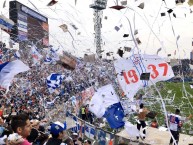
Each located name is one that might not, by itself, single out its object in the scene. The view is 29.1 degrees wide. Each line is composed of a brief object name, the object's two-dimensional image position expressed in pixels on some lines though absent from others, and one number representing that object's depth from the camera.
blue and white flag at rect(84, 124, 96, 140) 9.73
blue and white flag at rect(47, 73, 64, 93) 14.21
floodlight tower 61.67
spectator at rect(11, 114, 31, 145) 4.34
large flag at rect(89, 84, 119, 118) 9.27
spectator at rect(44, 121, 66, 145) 4.69
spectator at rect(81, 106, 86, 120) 16.84
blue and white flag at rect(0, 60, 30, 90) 7.66
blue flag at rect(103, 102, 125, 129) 9.67
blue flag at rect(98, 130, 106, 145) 9.45
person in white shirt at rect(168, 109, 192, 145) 11.10
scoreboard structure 46.59
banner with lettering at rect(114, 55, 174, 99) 8.55
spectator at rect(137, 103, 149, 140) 11.30
